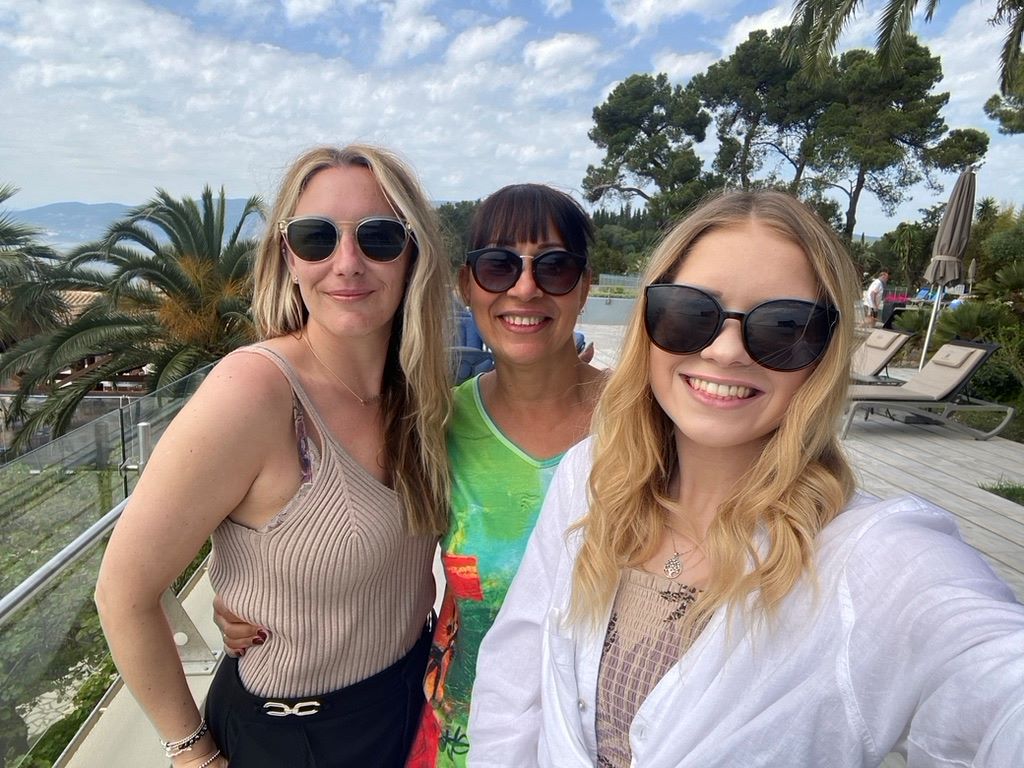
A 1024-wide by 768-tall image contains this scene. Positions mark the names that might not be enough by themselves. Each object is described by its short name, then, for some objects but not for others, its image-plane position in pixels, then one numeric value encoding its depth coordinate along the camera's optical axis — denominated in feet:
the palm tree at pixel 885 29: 26.08
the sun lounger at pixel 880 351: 28.91
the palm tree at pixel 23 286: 39.81
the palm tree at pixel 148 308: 34.45
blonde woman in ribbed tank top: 4.08
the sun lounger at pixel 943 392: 24.03
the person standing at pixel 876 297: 45.12
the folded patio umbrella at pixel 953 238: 30.45
